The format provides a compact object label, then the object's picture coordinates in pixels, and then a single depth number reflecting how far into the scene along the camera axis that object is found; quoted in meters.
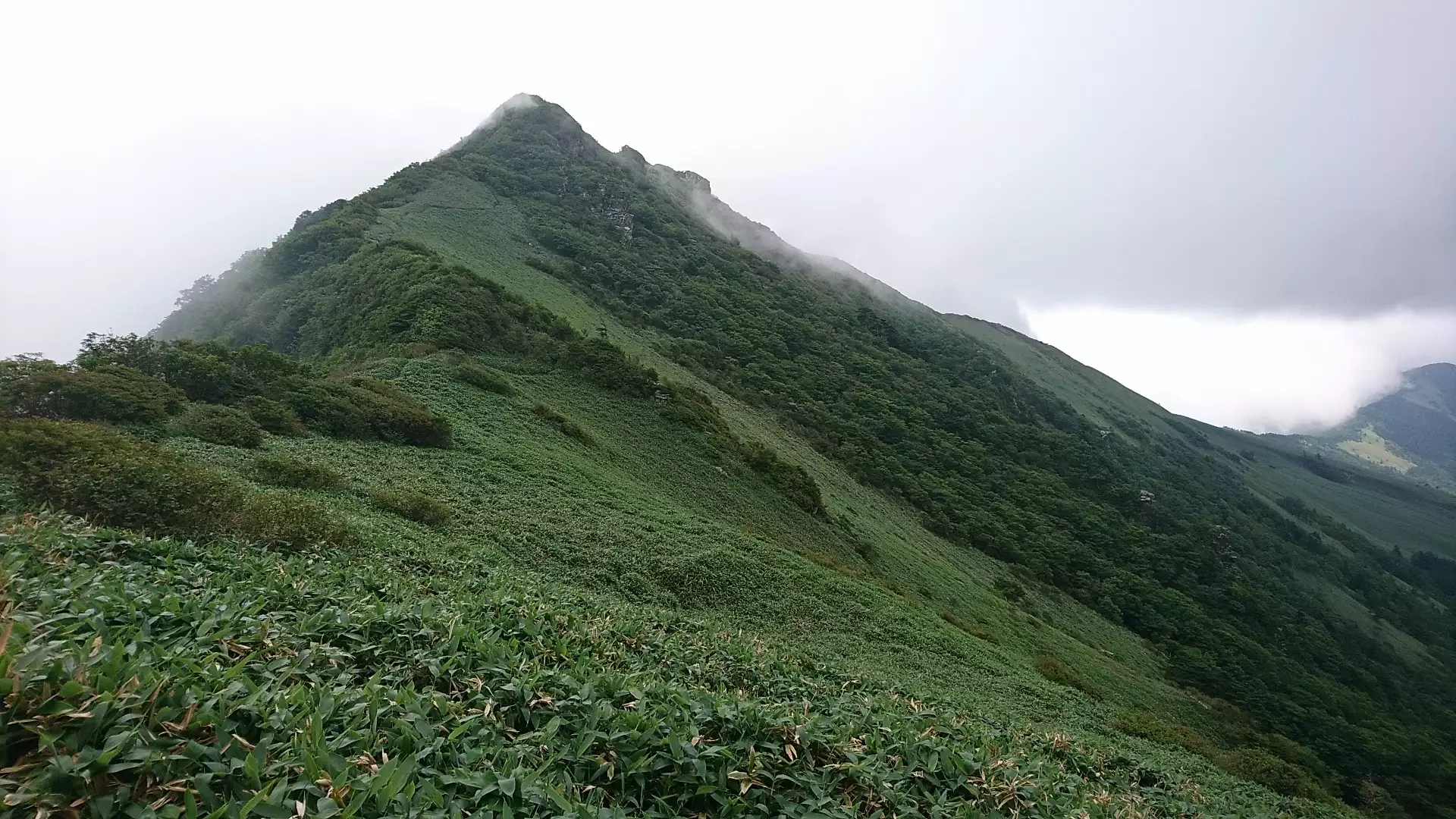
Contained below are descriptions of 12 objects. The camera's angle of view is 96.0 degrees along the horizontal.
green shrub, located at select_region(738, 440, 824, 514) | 29.44
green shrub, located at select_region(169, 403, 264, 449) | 13.93
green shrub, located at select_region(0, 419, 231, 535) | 7.86
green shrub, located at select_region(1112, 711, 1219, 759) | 17.72
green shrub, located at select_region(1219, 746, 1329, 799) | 19.30
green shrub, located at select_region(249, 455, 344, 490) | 12.64
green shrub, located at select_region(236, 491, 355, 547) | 8.45
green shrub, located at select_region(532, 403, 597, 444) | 24.81
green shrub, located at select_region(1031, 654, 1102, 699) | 22.19
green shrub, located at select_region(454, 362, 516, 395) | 25.27
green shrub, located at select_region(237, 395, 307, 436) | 16.44
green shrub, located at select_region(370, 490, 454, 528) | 13.19
